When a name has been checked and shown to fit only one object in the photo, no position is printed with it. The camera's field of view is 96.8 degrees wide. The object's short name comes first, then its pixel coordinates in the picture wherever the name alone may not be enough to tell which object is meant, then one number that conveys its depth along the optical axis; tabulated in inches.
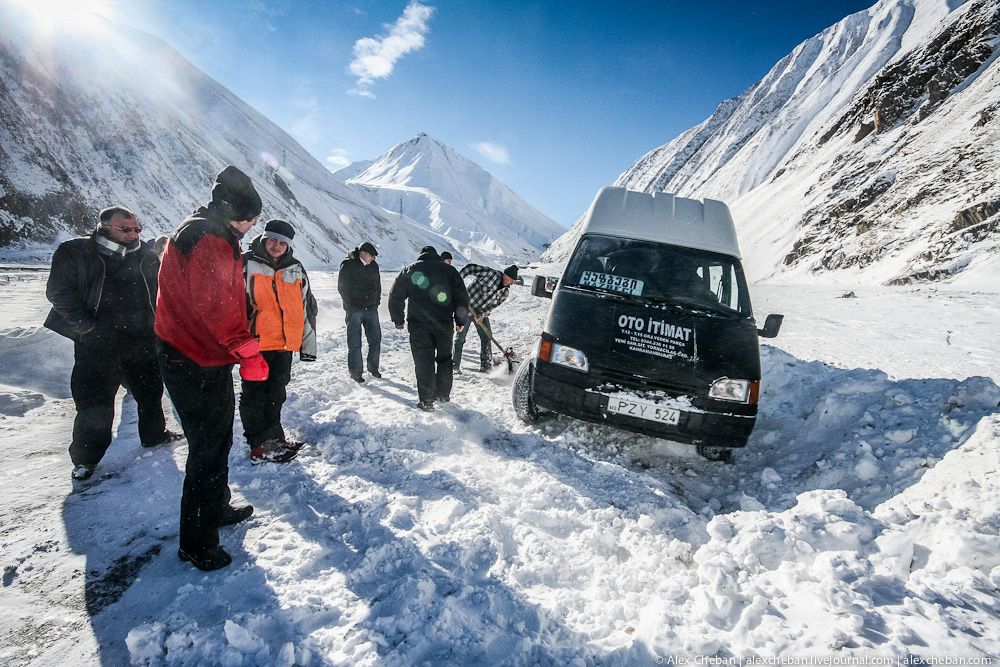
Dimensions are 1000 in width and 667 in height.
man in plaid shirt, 261.9
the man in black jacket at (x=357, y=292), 229.6
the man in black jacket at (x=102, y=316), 126.0
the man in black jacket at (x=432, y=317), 194.1
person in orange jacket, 135.0
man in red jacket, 88.9
